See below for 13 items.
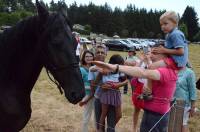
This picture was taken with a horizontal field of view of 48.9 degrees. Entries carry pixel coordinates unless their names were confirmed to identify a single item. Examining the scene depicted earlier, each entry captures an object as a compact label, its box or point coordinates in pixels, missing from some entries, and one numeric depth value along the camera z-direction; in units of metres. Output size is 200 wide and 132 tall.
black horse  2.18
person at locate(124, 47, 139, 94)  7.19
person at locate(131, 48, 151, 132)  4.01
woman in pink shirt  2.38
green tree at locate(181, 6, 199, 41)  63.10
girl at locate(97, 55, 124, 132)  3.61
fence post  2.35
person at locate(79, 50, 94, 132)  3.84
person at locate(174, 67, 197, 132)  3.73
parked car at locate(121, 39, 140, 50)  28.61
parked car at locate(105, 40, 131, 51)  25.86
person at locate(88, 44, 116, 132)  3.67
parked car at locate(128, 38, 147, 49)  30.88
